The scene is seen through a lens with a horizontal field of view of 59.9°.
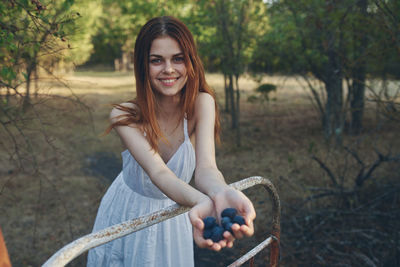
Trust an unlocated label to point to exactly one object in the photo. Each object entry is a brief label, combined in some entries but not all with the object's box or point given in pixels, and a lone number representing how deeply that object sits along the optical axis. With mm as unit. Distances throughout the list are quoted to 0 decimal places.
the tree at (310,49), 5969
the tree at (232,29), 7320
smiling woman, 1800
